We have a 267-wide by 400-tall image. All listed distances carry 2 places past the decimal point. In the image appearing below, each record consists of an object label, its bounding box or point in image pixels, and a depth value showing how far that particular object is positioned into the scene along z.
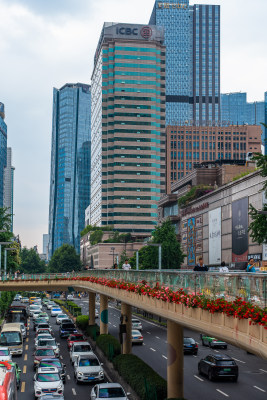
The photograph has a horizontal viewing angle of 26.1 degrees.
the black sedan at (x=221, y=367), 38.12
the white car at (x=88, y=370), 38.59
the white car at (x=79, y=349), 46.66
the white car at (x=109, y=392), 29.77
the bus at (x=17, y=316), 76.76
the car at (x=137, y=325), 68.07
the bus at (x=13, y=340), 53.06
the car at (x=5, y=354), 41.97
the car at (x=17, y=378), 36.62
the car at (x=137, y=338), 57.61
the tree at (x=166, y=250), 83.56
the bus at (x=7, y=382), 17.31
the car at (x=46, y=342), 51.55
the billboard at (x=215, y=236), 97.88
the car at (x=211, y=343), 56.39
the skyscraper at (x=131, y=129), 192.00
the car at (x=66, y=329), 67.88
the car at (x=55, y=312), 98.62
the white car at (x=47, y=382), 33.12
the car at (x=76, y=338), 56.89
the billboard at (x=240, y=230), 85.81
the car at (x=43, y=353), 45.06
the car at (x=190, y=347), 51.53
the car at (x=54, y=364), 38.50
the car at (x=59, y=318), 82.86
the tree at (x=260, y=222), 38.81
